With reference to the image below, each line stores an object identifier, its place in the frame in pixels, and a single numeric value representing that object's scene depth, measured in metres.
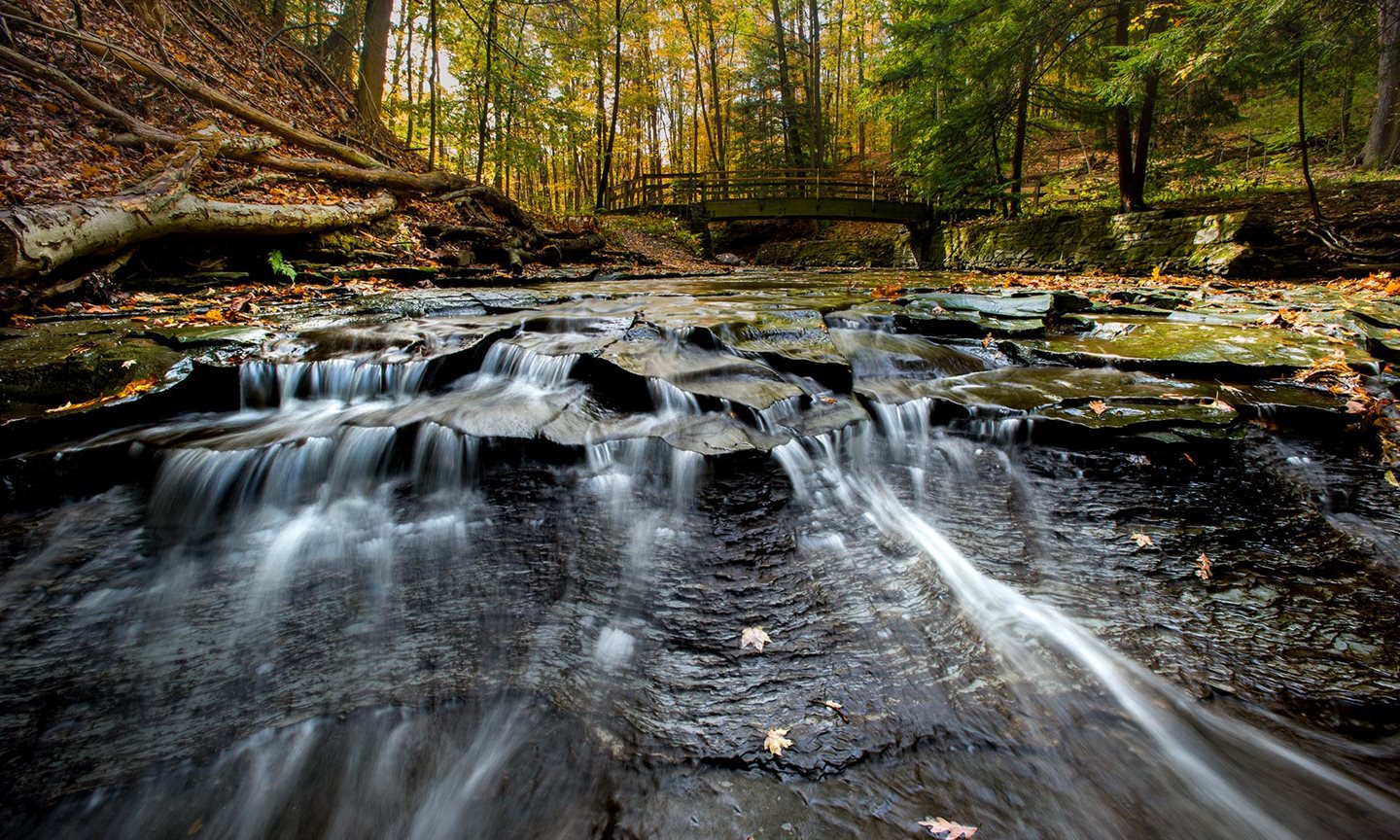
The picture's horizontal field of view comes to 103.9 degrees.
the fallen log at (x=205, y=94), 7.65
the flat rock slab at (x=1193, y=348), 4.32
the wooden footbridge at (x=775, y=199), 19.80
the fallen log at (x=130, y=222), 4.68
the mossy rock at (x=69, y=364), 3.61
